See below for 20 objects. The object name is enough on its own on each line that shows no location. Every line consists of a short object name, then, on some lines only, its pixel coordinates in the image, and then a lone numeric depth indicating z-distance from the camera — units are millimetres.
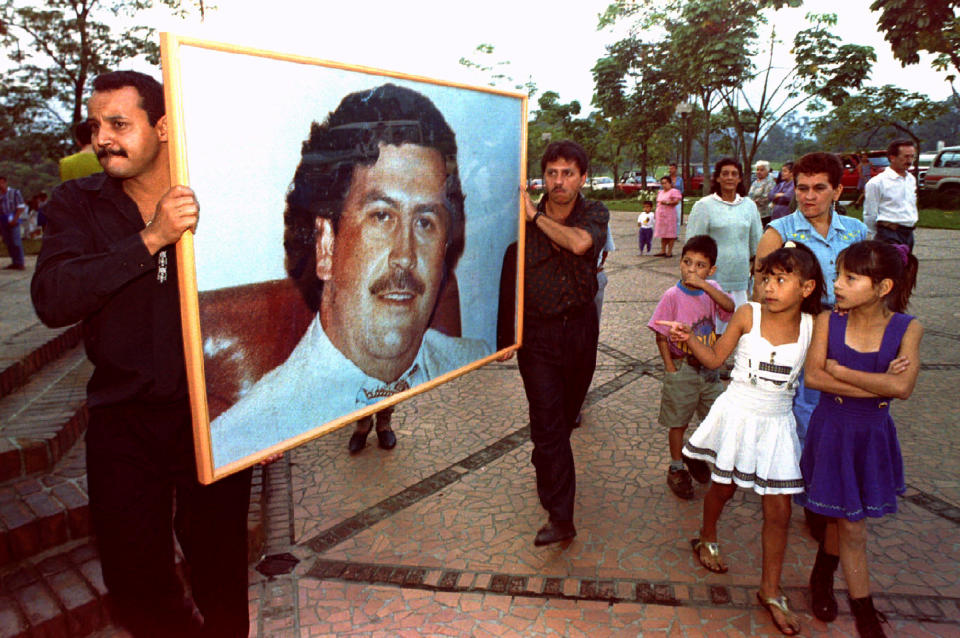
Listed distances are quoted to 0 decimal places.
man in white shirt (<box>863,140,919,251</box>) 6867
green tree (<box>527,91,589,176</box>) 41938
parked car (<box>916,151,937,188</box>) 25812
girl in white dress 2645
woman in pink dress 12141
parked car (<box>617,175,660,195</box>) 39919
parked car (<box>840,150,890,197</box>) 25328
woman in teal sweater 4602
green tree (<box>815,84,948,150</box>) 20844
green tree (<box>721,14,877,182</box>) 17375
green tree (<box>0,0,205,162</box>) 22219
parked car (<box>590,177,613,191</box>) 46894
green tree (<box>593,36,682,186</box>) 31641
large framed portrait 1672
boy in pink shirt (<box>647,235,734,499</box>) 3475
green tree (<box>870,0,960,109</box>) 13227
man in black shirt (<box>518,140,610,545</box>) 3021
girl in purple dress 2482
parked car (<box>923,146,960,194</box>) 22875
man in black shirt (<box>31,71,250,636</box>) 1734
